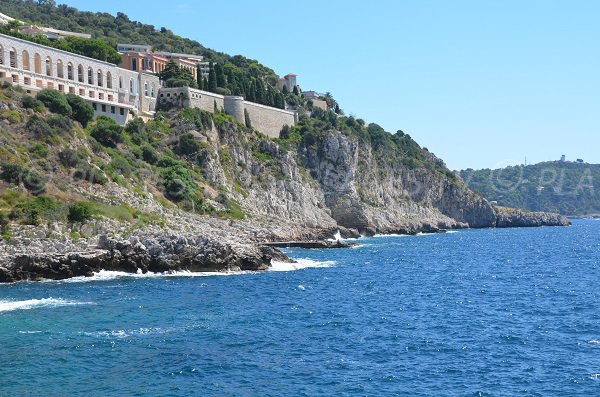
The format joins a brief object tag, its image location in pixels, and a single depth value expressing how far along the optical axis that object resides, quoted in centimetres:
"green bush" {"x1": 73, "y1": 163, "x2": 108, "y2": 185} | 6512
